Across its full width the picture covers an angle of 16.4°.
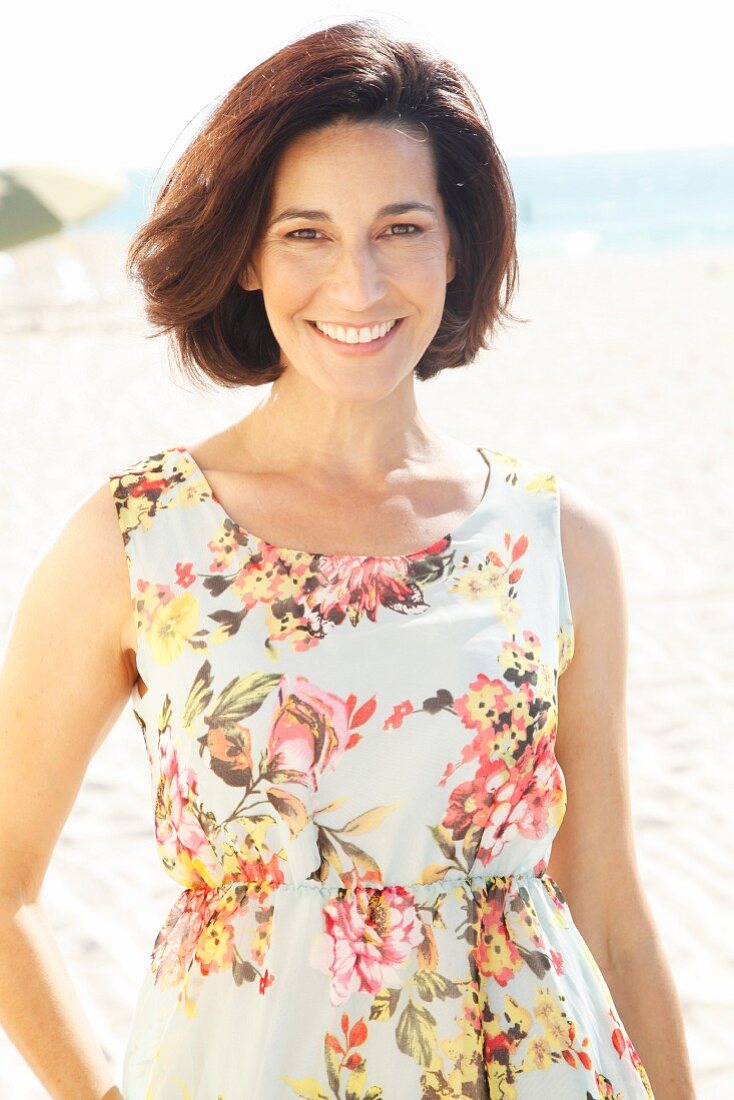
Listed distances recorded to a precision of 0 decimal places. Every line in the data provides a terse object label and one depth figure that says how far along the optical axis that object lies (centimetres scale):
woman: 163
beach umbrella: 1691
